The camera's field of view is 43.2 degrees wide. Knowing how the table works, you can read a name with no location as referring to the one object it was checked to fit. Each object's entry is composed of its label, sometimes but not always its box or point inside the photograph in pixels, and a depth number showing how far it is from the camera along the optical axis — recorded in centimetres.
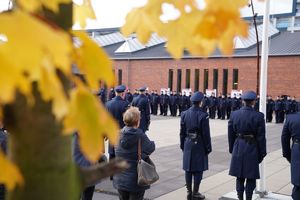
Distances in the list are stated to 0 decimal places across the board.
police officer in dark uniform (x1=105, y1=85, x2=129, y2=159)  853
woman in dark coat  454
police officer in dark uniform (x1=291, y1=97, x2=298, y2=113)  2297
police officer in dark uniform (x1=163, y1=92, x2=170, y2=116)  2583
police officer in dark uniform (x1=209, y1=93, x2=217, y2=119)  2419
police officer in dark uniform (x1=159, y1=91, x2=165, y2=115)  2594
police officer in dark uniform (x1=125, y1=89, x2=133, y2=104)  2185
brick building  2970
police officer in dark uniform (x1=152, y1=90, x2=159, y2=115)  2605
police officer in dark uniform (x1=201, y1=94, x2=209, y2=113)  2416
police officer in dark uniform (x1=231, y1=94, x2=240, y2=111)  2323
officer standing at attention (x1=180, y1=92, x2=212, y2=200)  654
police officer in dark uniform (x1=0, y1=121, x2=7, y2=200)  366
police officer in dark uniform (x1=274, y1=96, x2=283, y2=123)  2261
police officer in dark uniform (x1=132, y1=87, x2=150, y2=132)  1142
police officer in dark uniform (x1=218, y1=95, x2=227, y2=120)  2367
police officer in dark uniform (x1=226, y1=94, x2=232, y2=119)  2372
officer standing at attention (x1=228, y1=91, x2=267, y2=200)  598
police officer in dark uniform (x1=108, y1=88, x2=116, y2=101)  2505
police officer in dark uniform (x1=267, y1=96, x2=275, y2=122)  2323
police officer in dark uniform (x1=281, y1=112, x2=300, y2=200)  571
